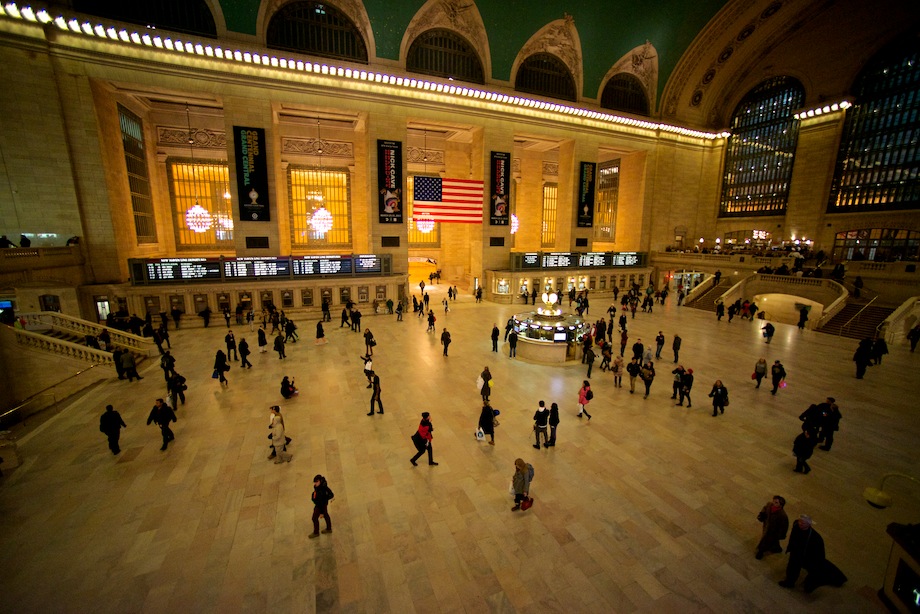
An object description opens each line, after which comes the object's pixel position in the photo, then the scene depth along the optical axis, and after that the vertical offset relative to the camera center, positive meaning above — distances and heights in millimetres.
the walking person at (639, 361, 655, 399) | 9891 -3266
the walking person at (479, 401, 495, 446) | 7459 -3388
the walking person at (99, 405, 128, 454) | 7078 -3384
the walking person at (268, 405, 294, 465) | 6914 -3517
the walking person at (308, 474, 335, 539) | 5117 -3388
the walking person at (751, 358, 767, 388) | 10477 -3290
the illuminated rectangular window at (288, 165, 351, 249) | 26625 +3085
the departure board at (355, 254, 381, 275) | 19797 -943
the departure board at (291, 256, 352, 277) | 18609 -1019
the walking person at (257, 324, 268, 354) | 12922 -3193
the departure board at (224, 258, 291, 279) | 17594 -1095
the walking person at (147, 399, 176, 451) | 7352 -3302
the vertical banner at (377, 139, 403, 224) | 20656 +3500
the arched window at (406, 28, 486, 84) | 21094 +10667
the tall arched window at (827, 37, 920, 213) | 21828 +6744
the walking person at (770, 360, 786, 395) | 10062 -3241
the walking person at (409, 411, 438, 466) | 6715 -3310
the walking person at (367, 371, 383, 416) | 8603 -3353
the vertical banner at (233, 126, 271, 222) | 18328 +3429
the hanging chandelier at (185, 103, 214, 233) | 15797 +1002
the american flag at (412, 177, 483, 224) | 20312 +2552
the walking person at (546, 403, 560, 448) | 7352 -3286
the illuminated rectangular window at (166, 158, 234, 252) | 24328 +3016
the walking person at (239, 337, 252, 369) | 11578 -3332
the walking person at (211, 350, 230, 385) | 10219 -3255
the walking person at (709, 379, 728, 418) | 8820 -3400
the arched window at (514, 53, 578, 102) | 23969 +10816
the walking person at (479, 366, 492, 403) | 8838 -3217
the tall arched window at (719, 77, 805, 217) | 27609 +7597
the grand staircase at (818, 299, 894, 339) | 16094 -3086
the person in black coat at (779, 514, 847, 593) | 4406 -3548
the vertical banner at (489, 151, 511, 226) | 23594 +3732
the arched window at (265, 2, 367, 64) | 18297 +10423
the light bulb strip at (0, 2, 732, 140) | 15062 +8603
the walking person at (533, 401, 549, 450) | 7355 -3361
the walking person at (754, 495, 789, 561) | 4762 -3459
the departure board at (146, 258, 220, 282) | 16375 -1148
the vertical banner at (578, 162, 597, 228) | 26609 +3847
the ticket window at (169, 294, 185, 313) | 16734 -2590
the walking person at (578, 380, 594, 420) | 8492 -3268
